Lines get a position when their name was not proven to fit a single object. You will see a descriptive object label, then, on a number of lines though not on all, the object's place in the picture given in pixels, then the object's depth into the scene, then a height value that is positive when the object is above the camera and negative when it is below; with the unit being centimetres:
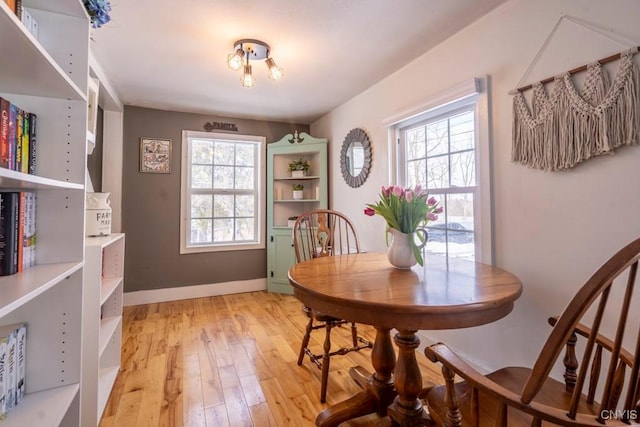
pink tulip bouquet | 146 +5
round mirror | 298 +66
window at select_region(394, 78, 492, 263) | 185 +36
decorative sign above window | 368 +116
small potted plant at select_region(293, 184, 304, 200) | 385 +35
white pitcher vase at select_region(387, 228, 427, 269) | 149 -15
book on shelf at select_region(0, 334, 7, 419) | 89 -48
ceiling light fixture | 209 +119
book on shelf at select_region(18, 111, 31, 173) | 99 +25
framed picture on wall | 338 +74
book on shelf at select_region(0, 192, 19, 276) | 91 -4
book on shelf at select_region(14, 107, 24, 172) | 96 +27
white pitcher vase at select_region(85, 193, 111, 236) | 187 +4
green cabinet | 371 +35
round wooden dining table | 96 -28
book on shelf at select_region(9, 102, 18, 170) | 92 +27
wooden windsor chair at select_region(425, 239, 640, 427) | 62 -41
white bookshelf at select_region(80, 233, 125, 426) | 144 -65
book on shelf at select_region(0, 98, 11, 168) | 88 +26
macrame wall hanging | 122 +47
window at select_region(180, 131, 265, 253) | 360 +35
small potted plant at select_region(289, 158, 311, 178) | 386 +67
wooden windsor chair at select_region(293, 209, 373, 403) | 168 -57
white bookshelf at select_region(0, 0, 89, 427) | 102 +4
